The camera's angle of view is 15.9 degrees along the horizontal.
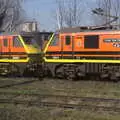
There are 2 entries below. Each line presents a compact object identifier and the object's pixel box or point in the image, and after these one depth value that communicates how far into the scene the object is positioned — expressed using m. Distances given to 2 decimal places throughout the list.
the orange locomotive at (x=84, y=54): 24.55
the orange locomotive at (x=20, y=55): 28.42
